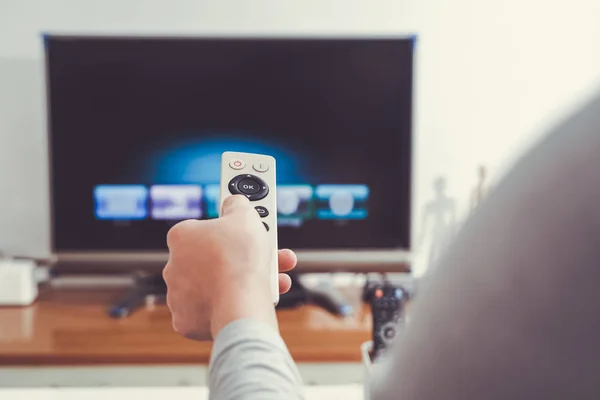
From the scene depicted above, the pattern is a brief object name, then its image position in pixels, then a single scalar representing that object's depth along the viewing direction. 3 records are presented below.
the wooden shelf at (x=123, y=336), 1.19
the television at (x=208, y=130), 1.42
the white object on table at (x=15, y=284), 1.44
